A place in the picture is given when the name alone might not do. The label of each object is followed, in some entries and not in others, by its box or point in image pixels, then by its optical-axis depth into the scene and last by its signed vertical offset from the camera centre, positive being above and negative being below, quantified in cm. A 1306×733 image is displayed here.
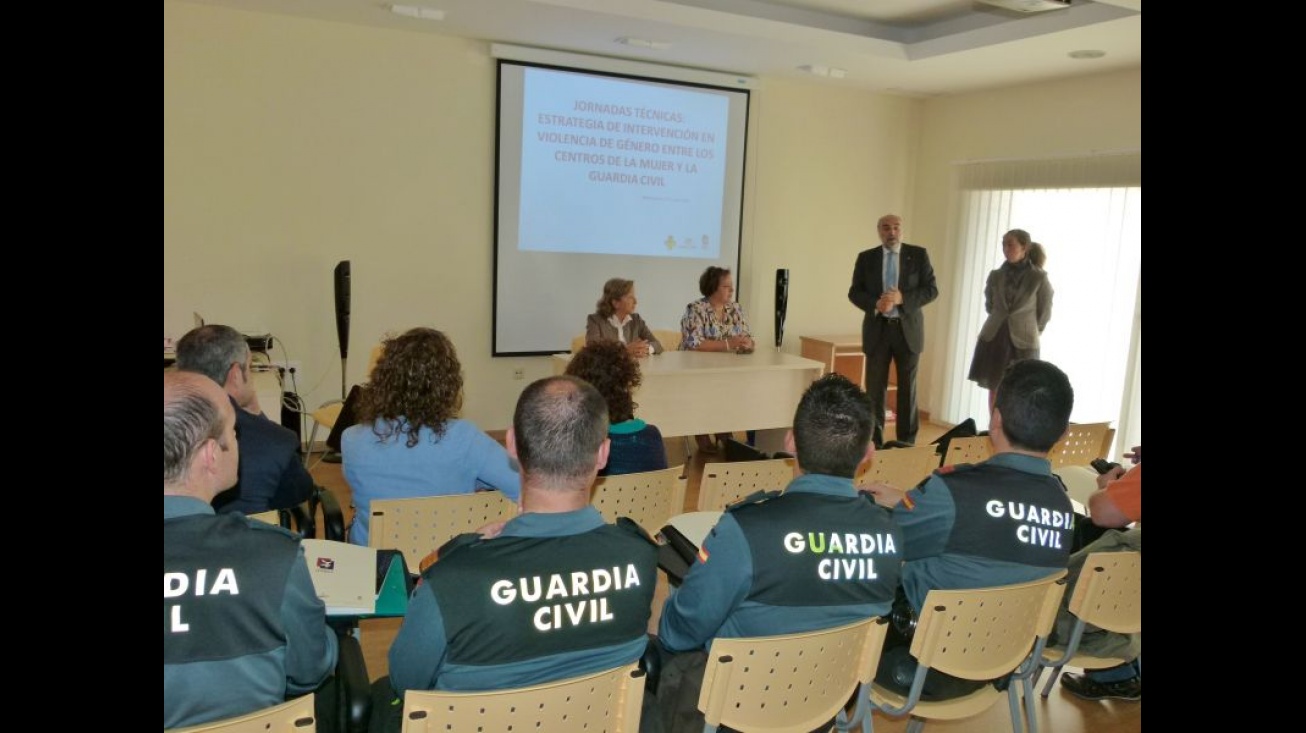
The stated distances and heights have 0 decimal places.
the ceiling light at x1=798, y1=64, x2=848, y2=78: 688 +178
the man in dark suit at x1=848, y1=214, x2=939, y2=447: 616 -5
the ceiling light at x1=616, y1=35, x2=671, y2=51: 603 +170
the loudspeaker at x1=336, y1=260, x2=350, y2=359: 561 -20
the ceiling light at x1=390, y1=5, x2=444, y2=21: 536 +163
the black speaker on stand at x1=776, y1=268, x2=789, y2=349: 717 -1
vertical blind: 638 +42
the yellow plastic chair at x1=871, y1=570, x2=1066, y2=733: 204 -80
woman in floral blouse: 571 -20
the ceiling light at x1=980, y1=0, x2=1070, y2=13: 493 +170
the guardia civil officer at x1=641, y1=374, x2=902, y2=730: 185 -58
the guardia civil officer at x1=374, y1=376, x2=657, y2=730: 154 -56
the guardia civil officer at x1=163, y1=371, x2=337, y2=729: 139 -52
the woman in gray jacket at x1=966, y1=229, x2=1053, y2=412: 592 +2
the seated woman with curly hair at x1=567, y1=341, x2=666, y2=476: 310 -42
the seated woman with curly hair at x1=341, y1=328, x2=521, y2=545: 265 -50
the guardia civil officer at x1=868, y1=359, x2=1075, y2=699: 218 -53
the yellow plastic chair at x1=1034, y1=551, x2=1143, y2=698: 229 -75
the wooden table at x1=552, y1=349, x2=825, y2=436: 512 -60
